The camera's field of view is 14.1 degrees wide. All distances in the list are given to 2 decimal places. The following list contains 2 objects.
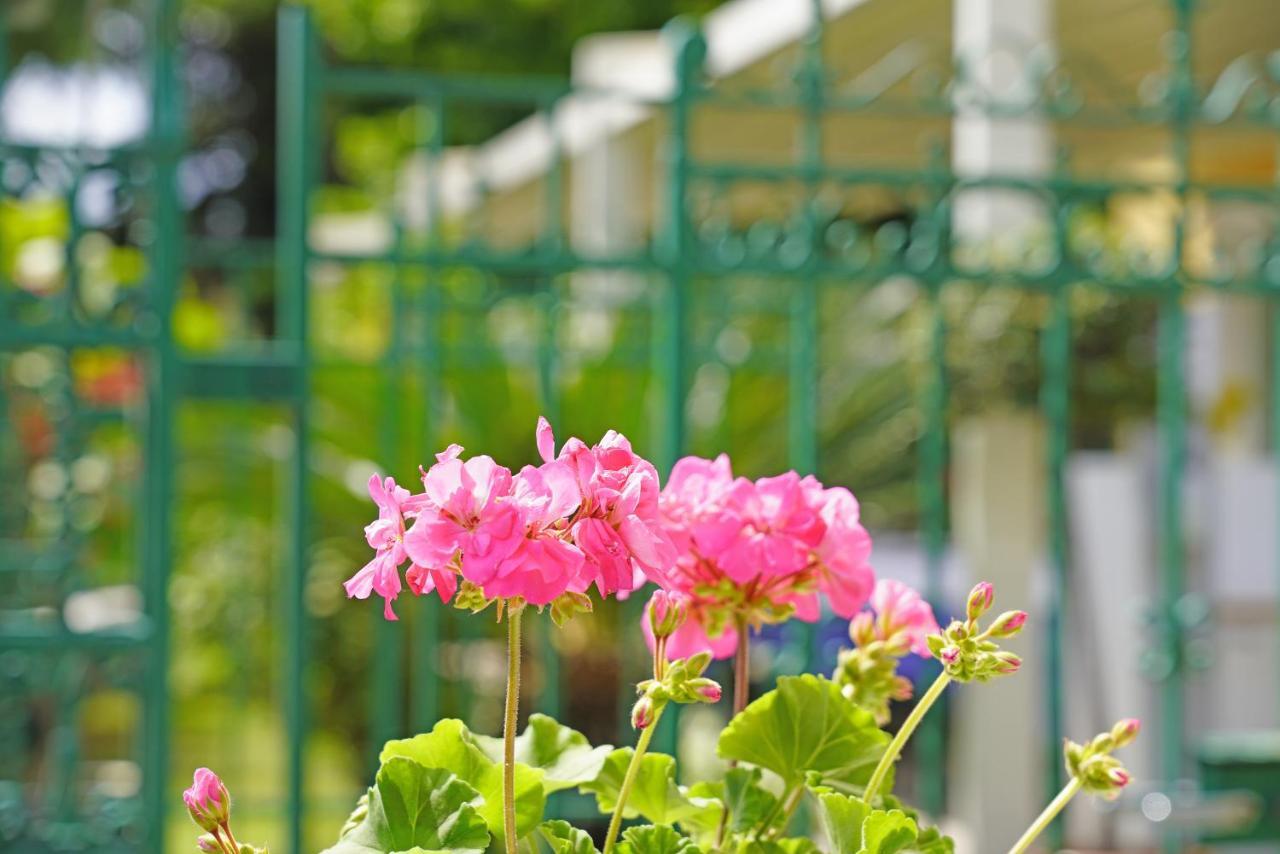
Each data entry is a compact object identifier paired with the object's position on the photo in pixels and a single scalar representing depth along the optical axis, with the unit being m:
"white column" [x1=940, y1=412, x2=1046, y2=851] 5.86
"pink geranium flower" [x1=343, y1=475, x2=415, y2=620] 2.63
